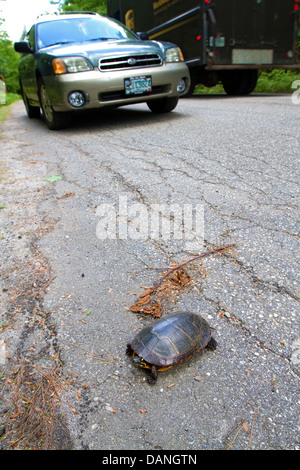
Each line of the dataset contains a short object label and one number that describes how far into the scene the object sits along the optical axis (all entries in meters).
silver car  4.88
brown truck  7.89
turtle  1.34
